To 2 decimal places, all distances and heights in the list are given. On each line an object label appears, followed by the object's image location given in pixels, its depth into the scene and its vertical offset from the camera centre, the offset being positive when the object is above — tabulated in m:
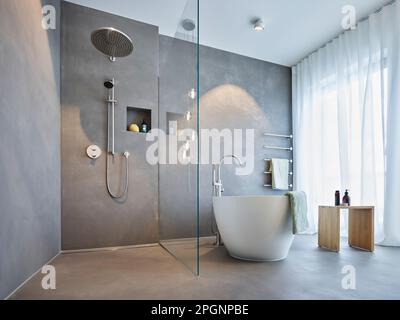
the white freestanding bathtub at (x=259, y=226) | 2.17 -0.57
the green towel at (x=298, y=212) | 2.15 -0.45
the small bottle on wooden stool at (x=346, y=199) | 2.79 -0.43
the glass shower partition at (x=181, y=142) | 1.98 +0.16
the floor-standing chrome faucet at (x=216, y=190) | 2.83 -0.36
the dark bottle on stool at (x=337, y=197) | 2.88 -0.42
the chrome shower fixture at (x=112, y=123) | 2.80 +0.39
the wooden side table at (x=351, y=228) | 2.62 -0.74
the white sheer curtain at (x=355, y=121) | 2.79 +0.47
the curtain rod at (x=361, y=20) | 2.82 +1.65
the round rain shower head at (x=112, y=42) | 2.29 +1.08
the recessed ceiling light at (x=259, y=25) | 3.08 +1.60
